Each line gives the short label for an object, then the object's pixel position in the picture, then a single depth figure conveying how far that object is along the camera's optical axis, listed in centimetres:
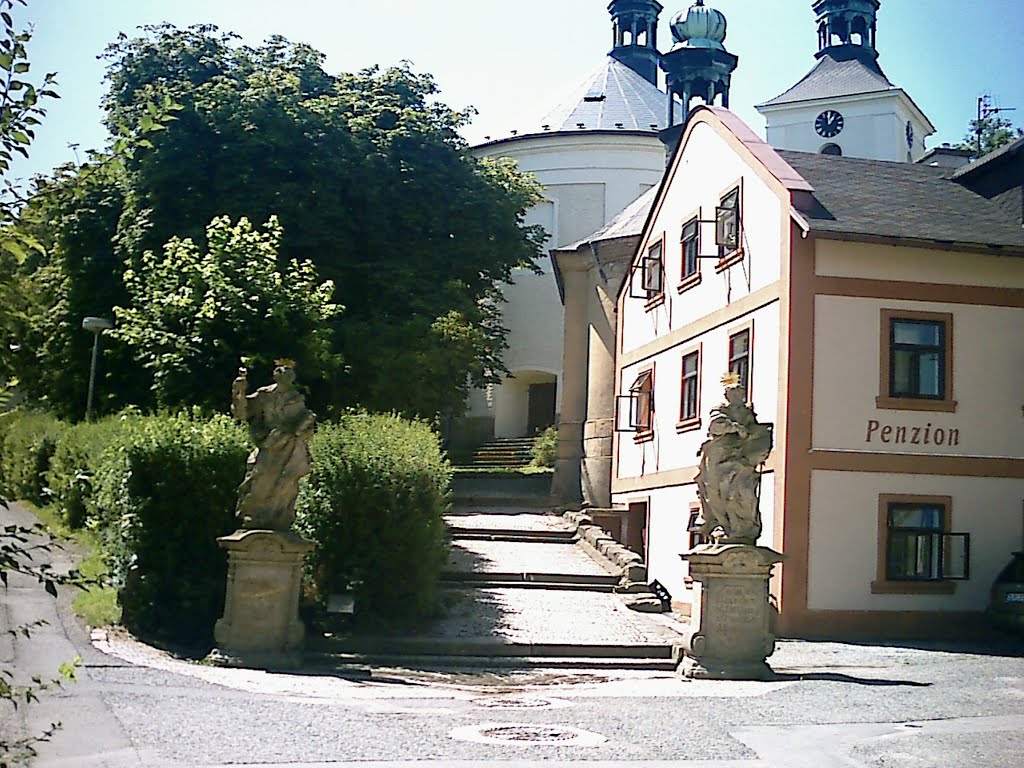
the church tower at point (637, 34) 5450
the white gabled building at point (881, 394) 1944
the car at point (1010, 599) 1883
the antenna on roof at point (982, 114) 5706
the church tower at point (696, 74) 3897
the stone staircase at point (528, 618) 1661
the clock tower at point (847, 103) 5528
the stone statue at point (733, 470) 1523
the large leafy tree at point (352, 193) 2834
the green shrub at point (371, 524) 1725
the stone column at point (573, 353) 3312
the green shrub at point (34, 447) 2584
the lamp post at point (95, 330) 2495
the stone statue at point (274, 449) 1477
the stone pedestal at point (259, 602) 1436
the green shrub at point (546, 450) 3734
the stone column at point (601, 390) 3112
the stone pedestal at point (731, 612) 1495
